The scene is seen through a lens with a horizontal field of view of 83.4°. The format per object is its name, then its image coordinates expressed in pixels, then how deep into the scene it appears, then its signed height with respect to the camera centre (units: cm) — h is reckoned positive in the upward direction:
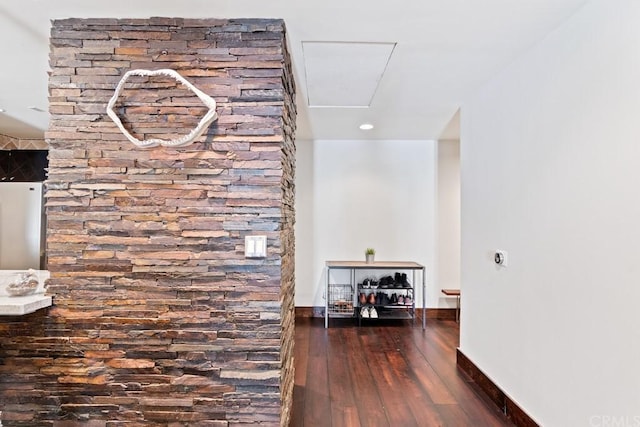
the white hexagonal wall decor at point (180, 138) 179 +54
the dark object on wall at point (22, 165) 442 +67
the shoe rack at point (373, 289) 427 -85
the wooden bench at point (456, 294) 447 -88
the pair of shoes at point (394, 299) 442 -95
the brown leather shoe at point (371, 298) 437 -93
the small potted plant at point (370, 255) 451 -41
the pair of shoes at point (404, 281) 437 -72
